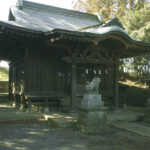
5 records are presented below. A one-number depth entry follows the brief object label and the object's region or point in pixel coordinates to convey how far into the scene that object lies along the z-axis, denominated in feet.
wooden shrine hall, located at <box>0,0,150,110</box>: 27.35
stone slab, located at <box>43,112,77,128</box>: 23.33
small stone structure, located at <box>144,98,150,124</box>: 27.26
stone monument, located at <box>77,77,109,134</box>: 20.57
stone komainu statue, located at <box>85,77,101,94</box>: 21.16
